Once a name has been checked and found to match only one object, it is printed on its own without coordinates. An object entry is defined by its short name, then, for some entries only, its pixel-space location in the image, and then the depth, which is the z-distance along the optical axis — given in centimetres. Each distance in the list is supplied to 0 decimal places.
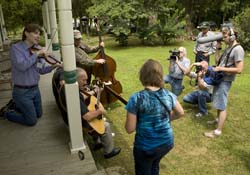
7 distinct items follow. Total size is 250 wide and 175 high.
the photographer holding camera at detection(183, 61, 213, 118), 272
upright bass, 310
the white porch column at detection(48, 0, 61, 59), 370
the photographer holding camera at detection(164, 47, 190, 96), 325
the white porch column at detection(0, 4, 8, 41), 681
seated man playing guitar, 203
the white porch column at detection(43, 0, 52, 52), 528
